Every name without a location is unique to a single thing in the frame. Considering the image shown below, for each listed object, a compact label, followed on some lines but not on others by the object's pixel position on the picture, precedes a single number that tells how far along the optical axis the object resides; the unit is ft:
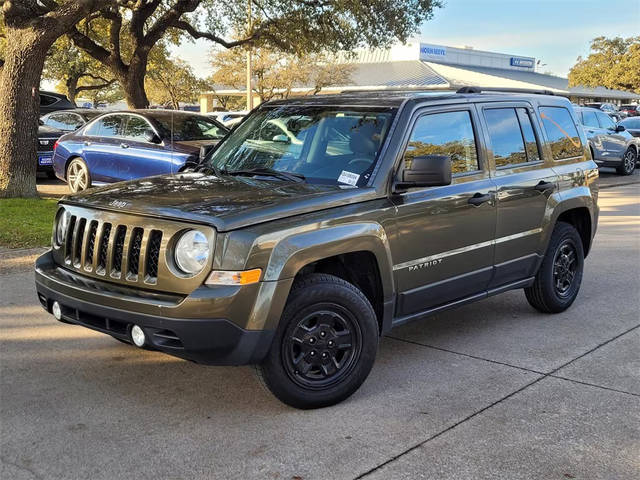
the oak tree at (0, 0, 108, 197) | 36.63
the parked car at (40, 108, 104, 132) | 53.88
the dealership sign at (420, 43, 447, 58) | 199.82
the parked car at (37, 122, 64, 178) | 51.13
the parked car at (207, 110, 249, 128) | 95.22
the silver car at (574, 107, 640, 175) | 63.77
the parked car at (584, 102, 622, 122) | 162.56
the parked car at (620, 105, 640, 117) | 174.40
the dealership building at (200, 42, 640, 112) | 157.58
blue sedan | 37.63
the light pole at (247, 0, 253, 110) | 101.81
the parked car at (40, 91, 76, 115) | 63.16
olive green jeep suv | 12.19
